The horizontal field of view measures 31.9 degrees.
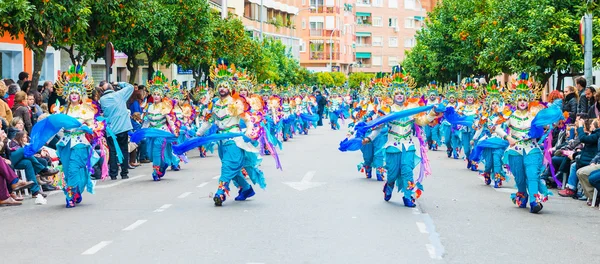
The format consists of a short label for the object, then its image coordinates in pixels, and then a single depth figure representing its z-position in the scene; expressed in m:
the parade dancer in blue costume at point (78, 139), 15.28
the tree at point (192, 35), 36.16
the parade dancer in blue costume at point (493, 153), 18.09
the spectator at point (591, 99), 19.47
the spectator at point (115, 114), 20.09
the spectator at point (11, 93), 20.61
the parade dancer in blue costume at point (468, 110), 24.32
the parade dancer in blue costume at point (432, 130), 29.78
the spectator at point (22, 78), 23.94
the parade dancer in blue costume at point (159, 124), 19.88
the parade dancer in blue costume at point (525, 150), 14.59
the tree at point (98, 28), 25.56
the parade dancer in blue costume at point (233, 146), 15.06
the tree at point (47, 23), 21.55
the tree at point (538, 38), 27.55
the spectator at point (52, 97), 22.81
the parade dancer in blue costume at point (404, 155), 14.97
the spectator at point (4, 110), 18.30
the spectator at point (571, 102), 21.75
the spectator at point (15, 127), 17.33
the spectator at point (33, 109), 20.23
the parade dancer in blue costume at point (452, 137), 26.46
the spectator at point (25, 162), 16.86
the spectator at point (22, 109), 19.16
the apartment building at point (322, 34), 109.62
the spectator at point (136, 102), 24.56
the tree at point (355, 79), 108.04
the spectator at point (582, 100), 20.98
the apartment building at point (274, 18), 74.81
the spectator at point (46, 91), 22.72
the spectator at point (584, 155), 16.84
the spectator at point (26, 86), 22.63
